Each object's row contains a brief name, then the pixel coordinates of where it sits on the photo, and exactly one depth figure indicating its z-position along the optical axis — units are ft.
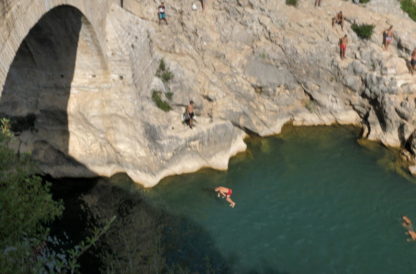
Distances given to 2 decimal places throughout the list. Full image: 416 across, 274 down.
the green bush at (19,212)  22.72
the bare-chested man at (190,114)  64.23
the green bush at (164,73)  66.23
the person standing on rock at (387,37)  71.31
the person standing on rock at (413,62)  69.87
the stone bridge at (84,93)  54.85
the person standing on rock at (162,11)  67.72
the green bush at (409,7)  75.61
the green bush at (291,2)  75.20
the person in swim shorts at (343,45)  72.13
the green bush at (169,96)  66.08
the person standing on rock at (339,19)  73.42
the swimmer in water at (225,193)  59.21
